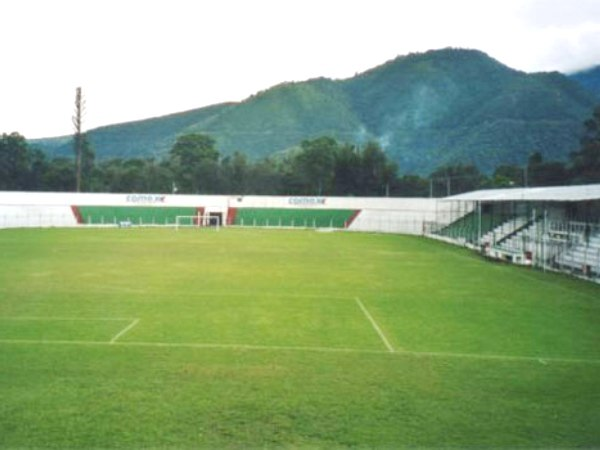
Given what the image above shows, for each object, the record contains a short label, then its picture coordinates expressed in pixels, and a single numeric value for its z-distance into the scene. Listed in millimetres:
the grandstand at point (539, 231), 27438
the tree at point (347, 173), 88250
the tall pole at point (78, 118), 74000
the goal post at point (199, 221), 68538
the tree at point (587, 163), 65125
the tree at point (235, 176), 91688
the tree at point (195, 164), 92438
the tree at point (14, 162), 86438
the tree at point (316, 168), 87250
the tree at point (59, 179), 85062
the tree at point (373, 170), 86438
